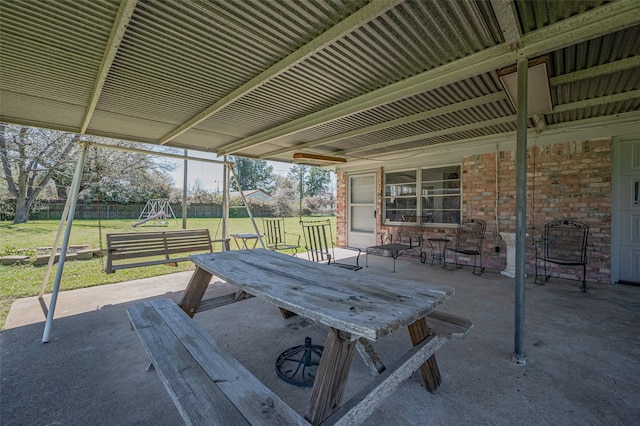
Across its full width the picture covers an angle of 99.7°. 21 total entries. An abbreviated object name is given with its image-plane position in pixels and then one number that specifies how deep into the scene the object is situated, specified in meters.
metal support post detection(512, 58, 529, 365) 2.16
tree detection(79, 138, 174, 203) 10.72
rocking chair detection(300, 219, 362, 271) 3.87
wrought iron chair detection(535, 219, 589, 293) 4.40
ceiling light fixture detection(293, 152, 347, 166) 5.25
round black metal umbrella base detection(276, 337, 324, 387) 1.91
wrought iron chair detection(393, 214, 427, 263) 6.20
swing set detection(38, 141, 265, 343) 2.62
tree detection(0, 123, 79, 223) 9.28
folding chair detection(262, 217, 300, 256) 5.63
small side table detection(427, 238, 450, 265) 5.69
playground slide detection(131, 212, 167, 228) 12.36
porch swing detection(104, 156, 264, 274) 3.84
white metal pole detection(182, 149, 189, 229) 9.26
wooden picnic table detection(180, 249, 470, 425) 1.16
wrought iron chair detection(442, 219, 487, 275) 5.32
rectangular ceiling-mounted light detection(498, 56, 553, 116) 2.33
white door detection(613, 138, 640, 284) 4.15
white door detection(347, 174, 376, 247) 7.42
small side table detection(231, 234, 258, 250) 6.08
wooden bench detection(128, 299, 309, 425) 1.01
